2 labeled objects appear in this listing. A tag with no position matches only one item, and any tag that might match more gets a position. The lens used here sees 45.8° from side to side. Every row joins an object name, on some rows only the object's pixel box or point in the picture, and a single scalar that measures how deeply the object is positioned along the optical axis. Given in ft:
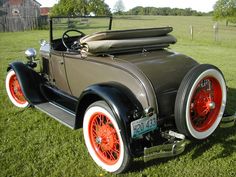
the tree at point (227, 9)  126.93
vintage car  8.82
